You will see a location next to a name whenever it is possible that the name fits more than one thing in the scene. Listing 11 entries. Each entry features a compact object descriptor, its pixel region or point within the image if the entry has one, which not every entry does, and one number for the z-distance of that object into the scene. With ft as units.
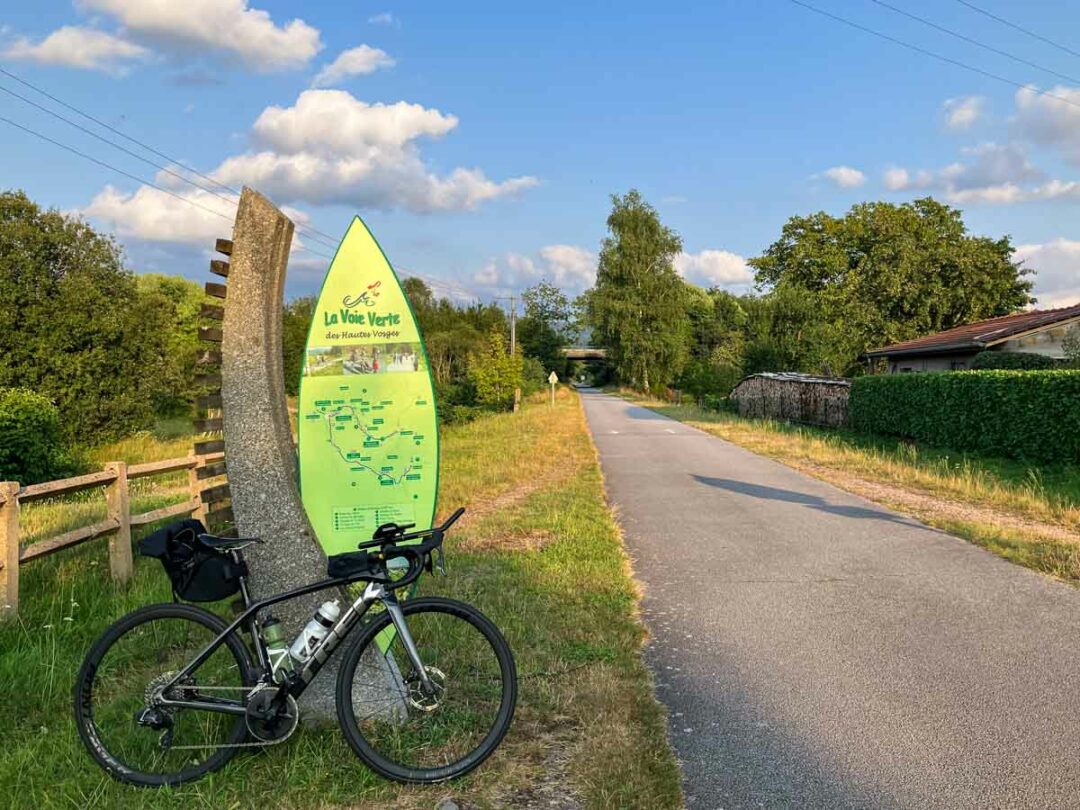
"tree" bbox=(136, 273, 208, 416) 88.12
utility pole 195.33
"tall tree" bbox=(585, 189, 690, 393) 201.16
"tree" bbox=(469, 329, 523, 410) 149.69
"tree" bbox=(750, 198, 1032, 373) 133.28
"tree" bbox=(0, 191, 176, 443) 77.36
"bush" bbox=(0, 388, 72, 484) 45.96
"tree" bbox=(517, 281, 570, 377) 316.60
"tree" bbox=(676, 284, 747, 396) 160.35
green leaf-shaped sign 15.12
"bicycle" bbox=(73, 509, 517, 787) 11.34
